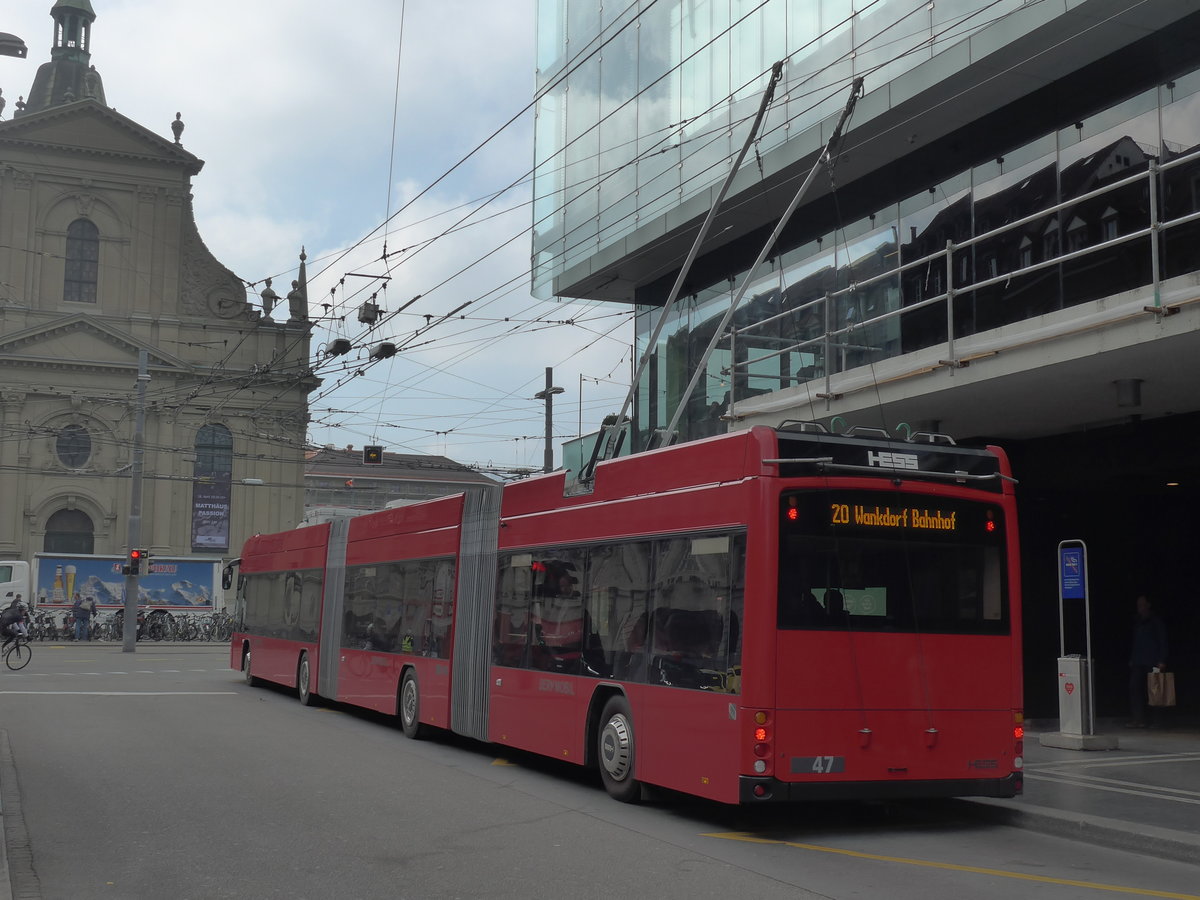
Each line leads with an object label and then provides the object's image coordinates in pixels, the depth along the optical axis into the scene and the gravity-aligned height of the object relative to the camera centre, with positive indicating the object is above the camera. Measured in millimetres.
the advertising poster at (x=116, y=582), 45938 +651
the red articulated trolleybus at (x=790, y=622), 9359 -41
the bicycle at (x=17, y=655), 29656 -1287
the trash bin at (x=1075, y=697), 14523 -790
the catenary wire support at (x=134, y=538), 39844 +1871
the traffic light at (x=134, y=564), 40188 +1090
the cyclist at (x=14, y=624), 29594 -590
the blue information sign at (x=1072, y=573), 14609 +554
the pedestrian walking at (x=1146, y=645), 16653 -237
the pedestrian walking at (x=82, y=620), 45344 -711
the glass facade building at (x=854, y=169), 14781 +6209
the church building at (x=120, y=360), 55625 +10108
